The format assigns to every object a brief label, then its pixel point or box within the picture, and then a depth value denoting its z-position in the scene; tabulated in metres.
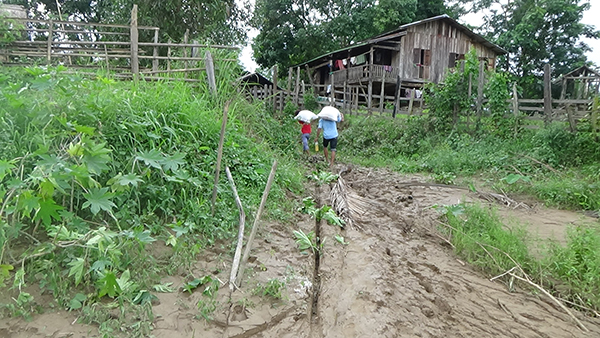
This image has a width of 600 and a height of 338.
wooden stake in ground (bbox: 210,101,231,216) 3.57
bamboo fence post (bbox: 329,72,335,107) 13.64
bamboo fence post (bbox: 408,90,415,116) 11.91
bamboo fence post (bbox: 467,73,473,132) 9.48
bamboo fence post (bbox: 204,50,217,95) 6.31
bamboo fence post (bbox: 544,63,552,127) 8.21
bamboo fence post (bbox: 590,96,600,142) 6.99
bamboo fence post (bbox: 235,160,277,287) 2.97
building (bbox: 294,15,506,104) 19.77
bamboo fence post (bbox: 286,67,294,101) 15.78
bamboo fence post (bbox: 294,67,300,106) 16.00
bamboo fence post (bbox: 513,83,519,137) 8.61
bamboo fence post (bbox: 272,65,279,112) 14.02
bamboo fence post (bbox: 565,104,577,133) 7.49
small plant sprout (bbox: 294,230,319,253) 3.80
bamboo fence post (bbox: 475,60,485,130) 9.25
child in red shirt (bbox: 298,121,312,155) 9.88
